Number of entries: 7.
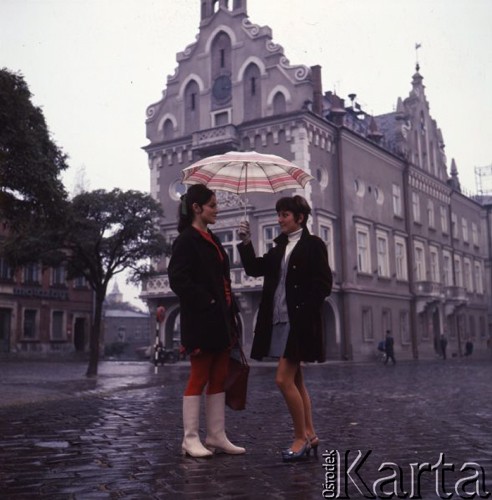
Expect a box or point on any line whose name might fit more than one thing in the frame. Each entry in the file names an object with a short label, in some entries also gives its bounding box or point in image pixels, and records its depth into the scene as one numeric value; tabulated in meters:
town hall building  31.38
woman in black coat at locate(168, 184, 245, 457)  5.18
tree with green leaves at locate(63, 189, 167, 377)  18.69
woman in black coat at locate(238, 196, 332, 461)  5.10
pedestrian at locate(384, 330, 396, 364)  28.70
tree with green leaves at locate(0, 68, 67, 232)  11.97
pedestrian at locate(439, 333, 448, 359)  37.00
